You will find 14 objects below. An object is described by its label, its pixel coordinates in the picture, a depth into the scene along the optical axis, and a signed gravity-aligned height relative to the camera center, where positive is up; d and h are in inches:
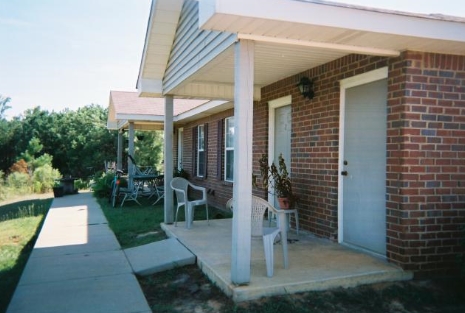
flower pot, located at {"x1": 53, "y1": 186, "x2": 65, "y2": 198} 555.5 -54.6
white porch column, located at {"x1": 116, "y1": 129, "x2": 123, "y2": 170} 594.6 +4.8
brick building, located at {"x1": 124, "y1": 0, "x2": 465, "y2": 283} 139.2 +23.2
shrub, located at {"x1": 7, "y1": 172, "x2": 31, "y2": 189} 705.0 -51.6
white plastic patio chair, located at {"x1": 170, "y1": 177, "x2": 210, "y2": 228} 266.3 -31.9
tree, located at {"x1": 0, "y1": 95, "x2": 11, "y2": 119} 1807.3 +227.0
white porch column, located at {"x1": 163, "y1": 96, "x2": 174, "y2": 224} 285.9 -5.7
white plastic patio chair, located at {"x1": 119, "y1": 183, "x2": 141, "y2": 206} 452.6 -46.6
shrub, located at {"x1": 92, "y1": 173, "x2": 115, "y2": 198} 541.3 -47.4
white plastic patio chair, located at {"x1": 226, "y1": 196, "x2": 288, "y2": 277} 169.6 -29.9
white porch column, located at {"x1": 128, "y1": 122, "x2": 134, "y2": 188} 482.9 +0.8
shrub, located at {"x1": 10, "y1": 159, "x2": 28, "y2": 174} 909.4 -33.5
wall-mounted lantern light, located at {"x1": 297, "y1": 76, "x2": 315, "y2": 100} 231.9 +39.4
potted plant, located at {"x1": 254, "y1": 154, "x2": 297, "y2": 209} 232.2 -19.6
